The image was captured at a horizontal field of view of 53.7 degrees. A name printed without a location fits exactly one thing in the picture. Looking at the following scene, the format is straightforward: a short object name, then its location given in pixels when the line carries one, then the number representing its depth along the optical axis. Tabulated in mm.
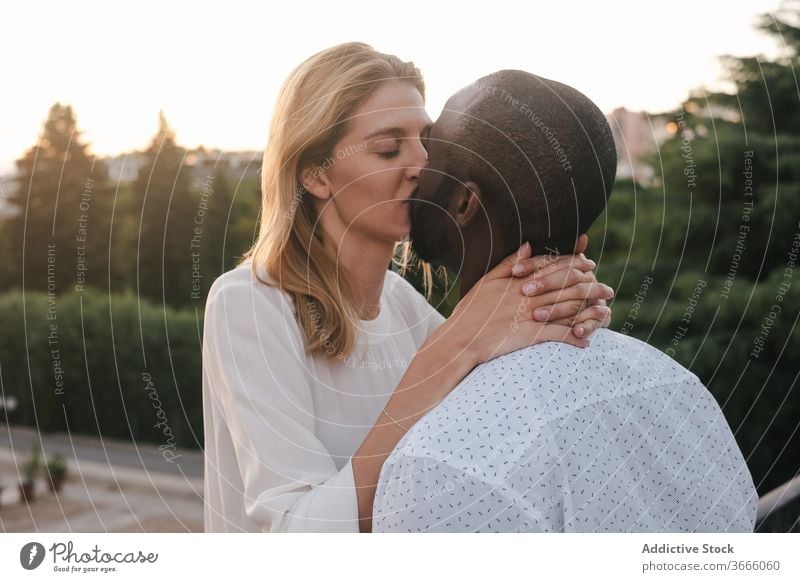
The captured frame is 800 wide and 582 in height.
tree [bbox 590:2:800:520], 3139
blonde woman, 1061
